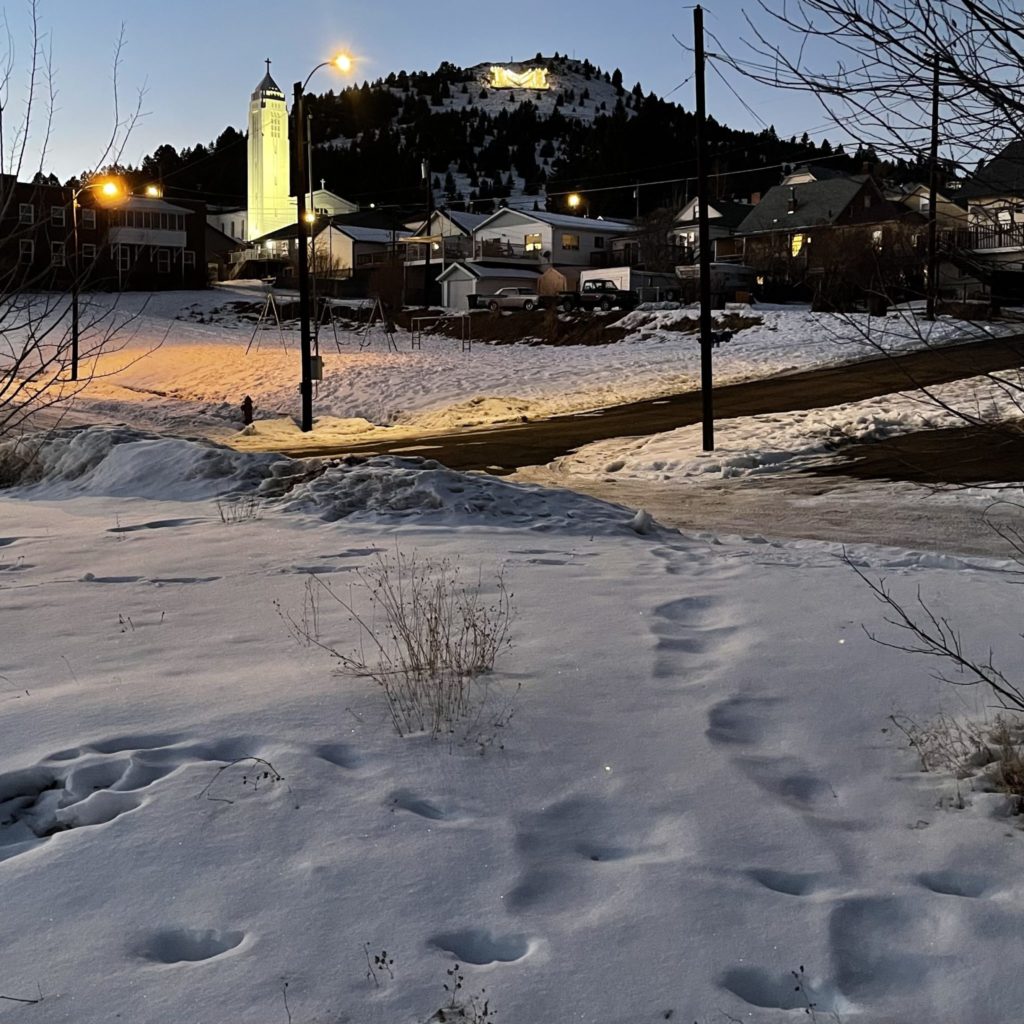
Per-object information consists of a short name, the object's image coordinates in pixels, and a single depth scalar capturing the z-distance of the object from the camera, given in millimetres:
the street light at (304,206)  21578
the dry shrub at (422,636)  4777
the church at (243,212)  113438
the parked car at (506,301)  53875
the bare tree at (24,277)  5094
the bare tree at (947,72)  3225
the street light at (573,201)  91875
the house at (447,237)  78500
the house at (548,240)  76438
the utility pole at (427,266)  66562
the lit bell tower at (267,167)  111250
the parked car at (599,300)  49250
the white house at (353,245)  85625
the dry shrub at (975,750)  4027
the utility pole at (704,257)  15836
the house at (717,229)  70000
